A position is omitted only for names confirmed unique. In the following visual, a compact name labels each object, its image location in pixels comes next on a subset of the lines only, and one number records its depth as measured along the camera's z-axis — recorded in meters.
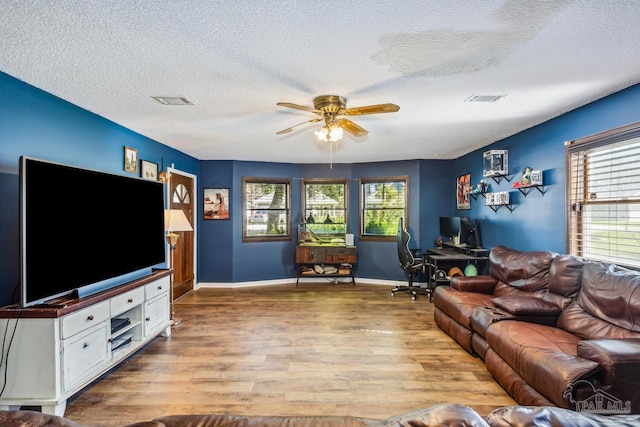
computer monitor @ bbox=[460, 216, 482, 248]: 4.66
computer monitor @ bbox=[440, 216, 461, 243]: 5.07
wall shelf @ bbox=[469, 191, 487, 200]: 4.55
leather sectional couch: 1.69
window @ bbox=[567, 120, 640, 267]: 2.43
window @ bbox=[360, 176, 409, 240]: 5.80
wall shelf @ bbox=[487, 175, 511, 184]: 3.96
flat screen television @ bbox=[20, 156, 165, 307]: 2.00
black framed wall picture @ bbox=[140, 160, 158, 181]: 3.86
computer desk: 4.46
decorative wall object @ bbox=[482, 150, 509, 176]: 3.93
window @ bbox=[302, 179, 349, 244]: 6.04
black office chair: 4.79
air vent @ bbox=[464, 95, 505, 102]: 2.66
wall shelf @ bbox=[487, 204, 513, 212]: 3.93
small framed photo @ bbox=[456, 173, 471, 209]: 5.09
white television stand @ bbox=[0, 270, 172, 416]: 2.01
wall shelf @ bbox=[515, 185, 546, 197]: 3.36
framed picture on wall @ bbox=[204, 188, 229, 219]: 5.62
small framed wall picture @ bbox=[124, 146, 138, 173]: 3.52
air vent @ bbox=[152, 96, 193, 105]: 2.67
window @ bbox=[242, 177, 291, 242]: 5.81
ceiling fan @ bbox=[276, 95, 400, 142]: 2.38
